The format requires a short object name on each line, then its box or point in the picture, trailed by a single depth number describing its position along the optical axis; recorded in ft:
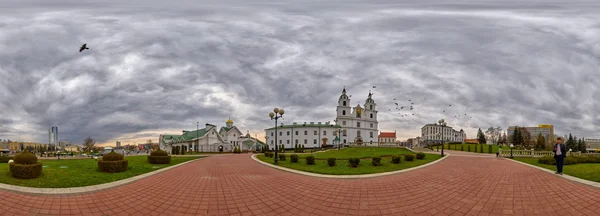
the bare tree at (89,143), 250.66
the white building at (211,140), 184.34
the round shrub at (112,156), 46.15
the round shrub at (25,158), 34.99
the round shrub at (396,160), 61.88
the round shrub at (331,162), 57.00
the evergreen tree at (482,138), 260.54
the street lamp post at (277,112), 70.95
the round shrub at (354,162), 55.72
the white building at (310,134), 243.81
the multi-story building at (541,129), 434.30
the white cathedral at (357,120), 247.70
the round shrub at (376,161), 57.57
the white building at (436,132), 422.41
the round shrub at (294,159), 68.64
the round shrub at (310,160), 61.21
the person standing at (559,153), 41.04
